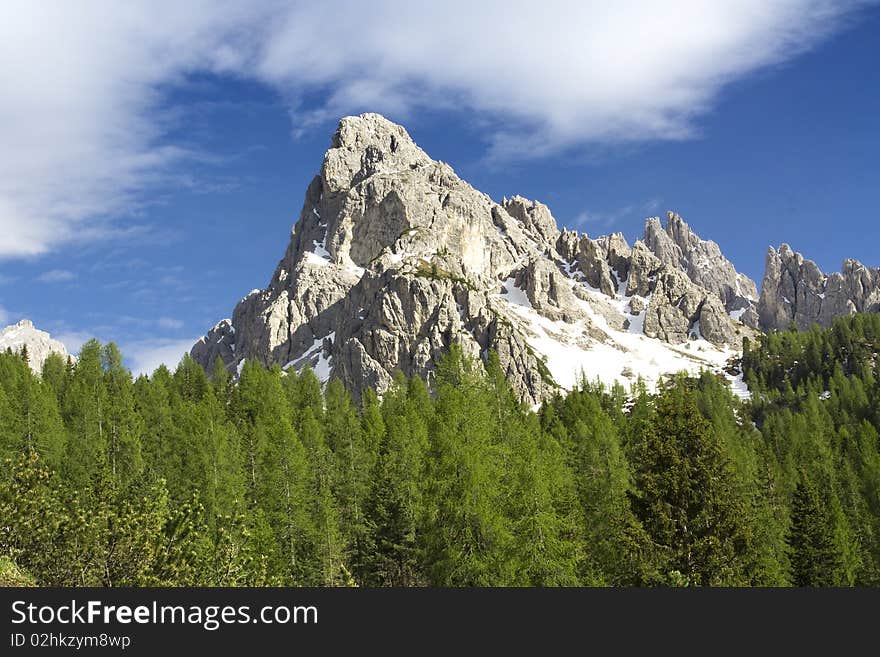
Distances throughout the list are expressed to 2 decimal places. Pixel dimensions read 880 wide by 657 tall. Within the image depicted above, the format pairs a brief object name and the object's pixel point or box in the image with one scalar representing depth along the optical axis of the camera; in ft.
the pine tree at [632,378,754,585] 120.57
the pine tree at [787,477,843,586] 184.03
